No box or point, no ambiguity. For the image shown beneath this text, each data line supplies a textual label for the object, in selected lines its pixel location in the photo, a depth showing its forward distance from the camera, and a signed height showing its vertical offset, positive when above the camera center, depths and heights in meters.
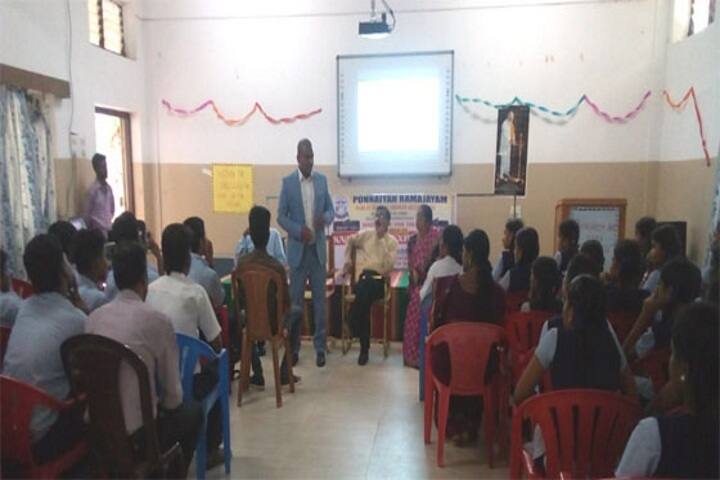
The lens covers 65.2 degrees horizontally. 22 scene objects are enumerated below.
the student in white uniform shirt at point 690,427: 1.32 -0.56
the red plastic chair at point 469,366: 2.66 -0.85
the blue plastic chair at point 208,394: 2.41 -0.88
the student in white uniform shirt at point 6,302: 2.46 -0.52
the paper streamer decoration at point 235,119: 6.13 +0.80
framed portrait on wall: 5.75 +0.38
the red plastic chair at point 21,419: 1.81 -0.76
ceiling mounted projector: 5.13 +1.45
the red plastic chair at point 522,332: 2.72 -0.70
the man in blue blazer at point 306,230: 4.26 -0.33
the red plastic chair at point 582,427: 1.84 -0.79
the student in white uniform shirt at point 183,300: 2.53 -0.52
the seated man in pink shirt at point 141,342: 1.89 -0.54
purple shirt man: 5.14 -0.14
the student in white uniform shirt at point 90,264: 2.59 -0.37
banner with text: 5.95 -0.28
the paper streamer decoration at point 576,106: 5.56 +0.82
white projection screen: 5.82 +0.77
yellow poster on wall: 6.32 -0.02
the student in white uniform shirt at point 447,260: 3.47 -0.45
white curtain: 4.25 +0.10
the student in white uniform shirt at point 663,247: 3.04 -0.31
